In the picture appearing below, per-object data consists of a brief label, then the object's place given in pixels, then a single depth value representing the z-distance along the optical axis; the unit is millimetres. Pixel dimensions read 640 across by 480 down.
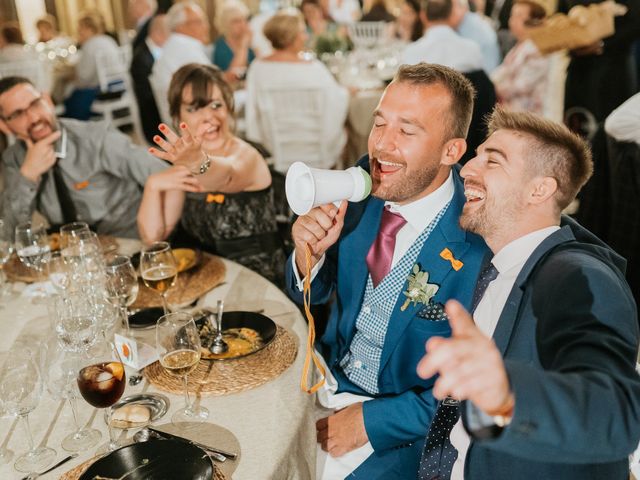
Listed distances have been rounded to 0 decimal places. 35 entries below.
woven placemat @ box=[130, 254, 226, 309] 1942
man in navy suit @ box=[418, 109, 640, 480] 918
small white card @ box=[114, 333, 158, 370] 1558
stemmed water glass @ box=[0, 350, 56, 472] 1263
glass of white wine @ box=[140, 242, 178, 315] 1771
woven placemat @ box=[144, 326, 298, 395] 1465
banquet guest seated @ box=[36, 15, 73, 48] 8512
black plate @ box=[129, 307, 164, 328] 1766
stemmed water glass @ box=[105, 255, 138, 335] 1692
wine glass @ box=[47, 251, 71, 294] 1920
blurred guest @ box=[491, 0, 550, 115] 4914
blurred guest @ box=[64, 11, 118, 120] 6547
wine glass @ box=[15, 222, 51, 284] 2070
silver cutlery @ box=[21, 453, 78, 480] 1208
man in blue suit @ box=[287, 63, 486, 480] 1682
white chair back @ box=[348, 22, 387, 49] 7195
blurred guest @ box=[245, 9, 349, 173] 4527
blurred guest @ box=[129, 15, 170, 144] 5906
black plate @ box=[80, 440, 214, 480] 1161
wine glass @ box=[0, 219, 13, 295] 2068
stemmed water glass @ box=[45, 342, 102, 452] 1320
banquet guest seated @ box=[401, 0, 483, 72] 4391
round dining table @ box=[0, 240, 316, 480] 1248
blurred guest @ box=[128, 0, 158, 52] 6926
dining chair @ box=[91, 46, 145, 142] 6609
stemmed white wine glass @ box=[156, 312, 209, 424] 1370
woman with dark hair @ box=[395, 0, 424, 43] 6465
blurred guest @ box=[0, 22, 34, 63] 6633
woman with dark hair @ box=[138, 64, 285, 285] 2467
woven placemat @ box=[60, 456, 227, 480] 1183
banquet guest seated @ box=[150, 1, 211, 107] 5207
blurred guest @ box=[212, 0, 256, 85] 6043
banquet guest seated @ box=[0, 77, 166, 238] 2701
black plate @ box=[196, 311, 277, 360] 1655
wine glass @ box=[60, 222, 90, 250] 2109
